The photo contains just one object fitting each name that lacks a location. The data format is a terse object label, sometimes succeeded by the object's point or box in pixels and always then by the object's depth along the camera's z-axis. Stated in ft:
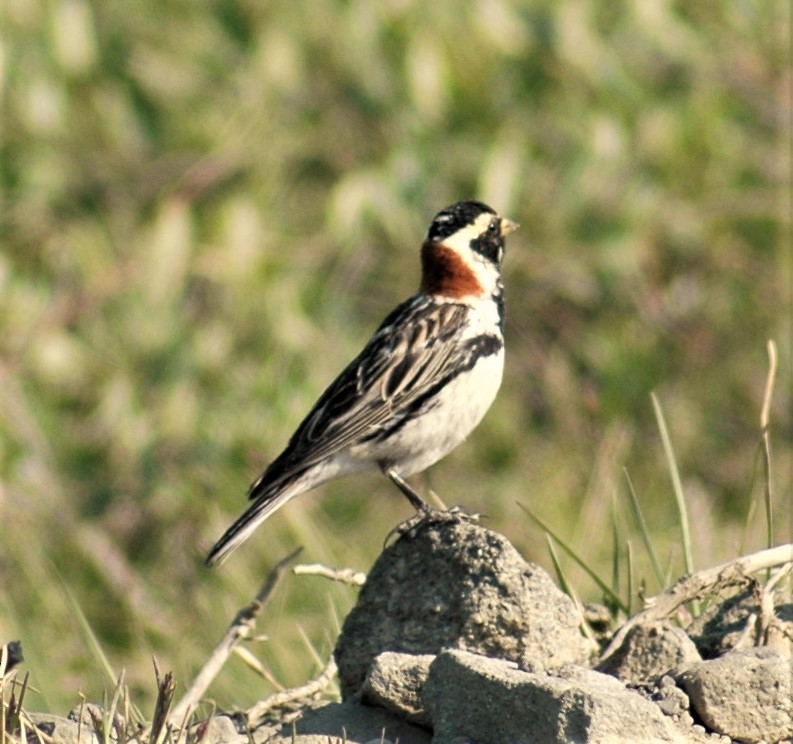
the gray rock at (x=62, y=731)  21.59
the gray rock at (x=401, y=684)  22.72
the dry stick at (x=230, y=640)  23.57
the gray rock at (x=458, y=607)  23.65
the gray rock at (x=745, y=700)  21.52
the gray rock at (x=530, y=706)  20.16
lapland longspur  34.50
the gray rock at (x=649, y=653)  23.27
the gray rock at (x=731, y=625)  23.70
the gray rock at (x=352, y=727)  22.77
